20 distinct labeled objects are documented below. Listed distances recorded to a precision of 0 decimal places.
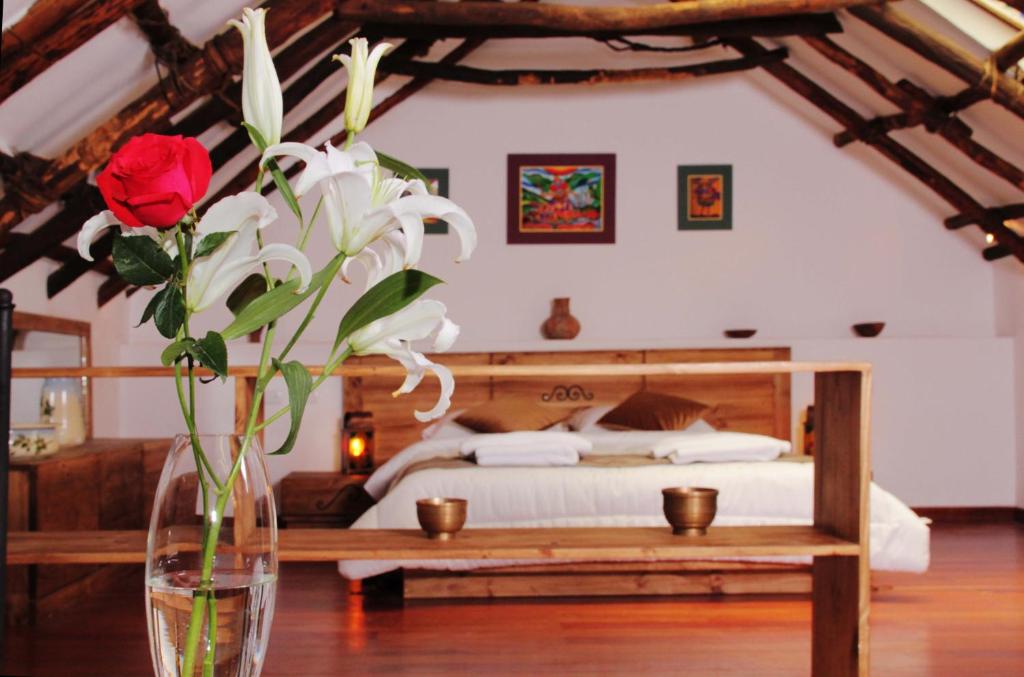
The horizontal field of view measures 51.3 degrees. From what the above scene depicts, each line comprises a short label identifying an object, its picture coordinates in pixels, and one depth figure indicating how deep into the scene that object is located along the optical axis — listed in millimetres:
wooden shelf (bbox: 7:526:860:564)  1855
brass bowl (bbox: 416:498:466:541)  2033
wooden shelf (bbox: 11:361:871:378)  1880
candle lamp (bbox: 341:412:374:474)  5836
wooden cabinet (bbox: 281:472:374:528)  5480
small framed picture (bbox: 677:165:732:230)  6363
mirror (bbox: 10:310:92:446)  4402
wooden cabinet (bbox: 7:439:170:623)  3611
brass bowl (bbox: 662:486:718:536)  2086
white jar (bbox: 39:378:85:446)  4383
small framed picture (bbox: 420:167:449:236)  6309
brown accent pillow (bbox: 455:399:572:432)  5289
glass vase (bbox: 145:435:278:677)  871
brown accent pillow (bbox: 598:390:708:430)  5383
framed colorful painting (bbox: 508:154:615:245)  6355
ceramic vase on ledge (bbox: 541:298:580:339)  6223
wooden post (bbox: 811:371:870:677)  1931
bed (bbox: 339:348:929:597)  3871
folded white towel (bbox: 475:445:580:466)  4090
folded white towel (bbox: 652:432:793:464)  4117
